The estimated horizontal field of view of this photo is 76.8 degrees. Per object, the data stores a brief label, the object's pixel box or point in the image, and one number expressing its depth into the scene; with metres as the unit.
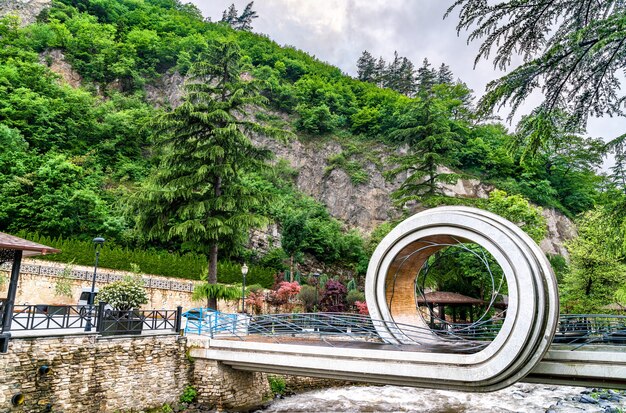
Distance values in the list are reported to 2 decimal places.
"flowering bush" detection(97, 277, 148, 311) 12.39
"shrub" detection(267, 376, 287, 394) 13.84
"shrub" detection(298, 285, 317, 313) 22.45
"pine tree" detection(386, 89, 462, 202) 20.80
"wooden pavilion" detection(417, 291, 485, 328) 16.66
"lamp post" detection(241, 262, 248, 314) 15.20
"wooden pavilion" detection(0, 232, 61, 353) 8.77
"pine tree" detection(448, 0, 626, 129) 7.33
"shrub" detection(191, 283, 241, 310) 14.75
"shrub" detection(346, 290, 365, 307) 22.86
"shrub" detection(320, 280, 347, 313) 22.05
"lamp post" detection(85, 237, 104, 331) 10.71
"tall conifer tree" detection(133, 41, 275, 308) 16.14
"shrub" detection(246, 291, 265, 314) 21.86
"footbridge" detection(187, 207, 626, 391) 7.59
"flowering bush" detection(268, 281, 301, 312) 22.67
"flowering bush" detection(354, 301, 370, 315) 21.62
